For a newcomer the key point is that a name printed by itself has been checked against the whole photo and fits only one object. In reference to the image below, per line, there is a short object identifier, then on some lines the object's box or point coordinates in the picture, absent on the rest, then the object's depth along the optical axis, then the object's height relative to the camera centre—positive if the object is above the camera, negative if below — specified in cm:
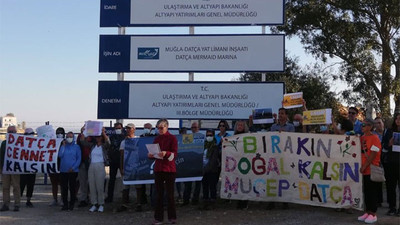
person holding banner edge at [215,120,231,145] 1021 -24
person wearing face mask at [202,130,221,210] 991 -106
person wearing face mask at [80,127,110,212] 1009 -121
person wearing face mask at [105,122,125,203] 1103 -88
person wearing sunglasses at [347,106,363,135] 981 +12
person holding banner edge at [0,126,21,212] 1002 -157
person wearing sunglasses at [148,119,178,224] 844 -97
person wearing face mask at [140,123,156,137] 1154 -18
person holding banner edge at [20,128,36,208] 1080 -156
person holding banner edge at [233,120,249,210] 984 -21
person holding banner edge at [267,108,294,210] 968 -8
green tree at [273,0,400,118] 2112 +420
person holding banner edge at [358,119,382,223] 809 -80
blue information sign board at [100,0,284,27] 1358 +334
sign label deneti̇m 1337 +66
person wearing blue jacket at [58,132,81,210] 1027 -120
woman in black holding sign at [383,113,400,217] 875 -83
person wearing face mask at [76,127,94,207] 1073 -120
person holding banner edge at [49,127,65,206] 1093 -151
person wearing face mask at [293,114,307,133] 1033 -6
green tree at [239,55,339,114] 2148 +195
